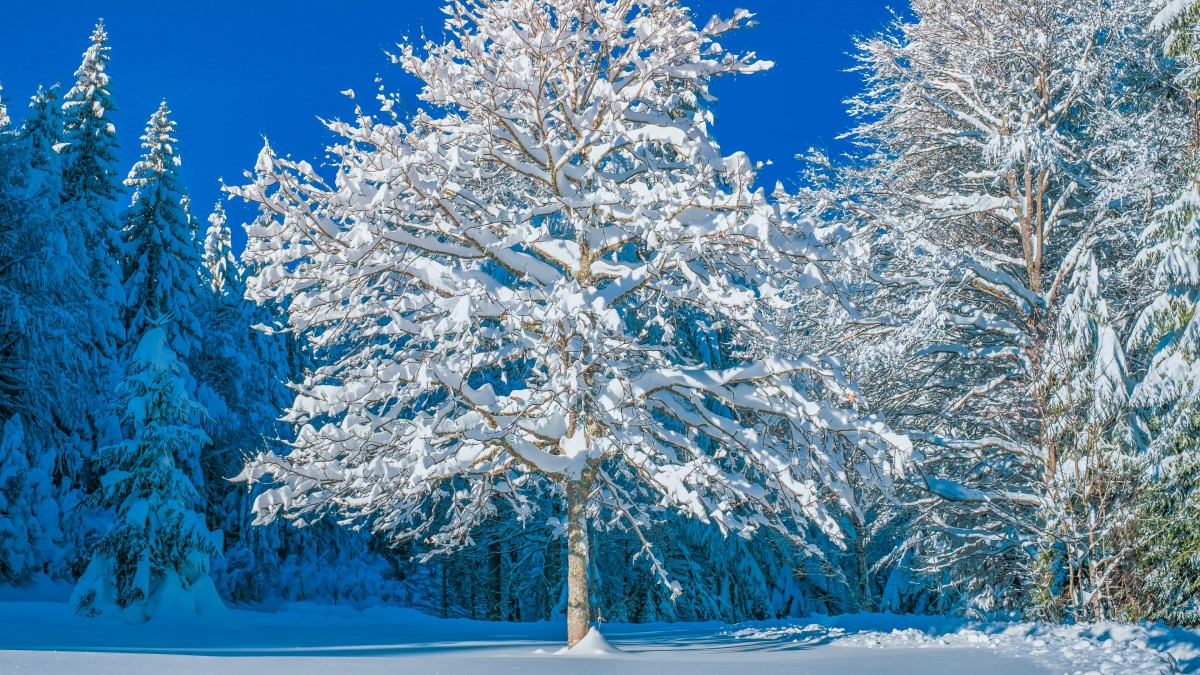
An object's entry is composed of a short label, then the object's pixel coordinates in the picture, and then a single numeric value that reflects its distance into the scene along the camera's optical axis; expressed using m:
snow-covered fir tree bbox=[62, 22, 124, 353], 24.39
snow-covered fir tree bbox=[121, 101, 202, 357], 22.78
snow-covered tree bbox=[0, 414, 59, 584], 18.72
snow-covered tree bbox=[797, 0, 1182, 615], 12.38
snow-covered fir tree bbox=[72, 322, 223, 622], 15.36
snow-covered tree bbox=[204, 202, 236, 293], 35.94
